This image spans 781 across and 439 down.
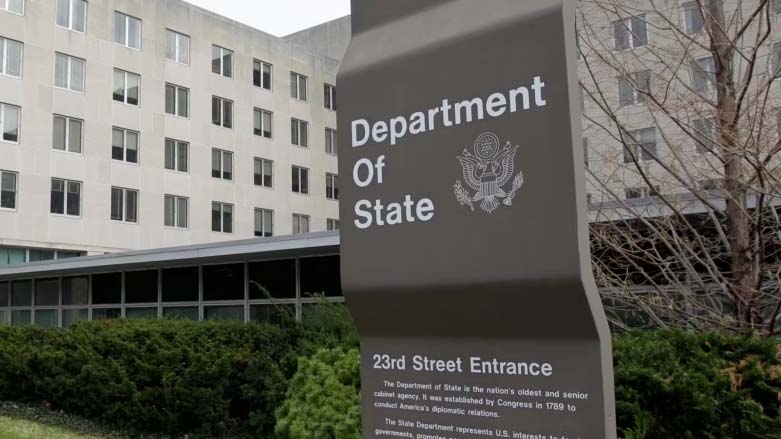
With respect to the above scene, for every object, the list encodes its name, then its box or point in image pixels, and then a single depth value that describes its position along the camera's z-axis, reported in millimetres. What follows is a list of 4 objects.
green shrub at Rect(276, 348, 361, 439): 7605
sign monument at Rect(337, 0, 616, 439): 2793
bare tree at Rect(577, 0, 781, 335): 6871
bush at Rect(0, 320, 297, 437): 10367
